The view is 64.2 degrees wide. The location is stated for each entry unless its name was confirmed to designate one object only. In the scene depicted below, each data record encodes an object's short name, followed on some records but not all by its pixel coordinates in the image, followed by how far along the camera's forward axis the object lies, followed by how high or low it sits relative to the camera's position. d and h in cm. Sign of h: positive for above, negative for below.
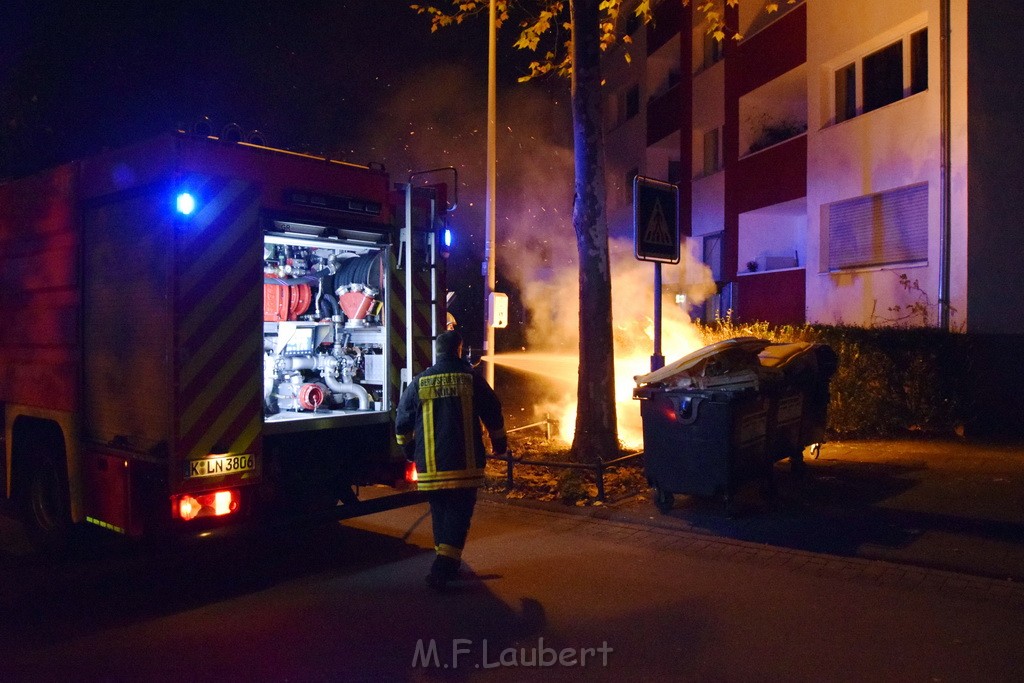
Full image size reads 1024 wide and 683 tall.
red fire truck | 489 -1
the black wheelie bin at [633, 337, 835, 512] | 684 -81
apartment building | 1255 +311
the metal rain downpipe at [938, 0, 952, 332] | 1262 +227
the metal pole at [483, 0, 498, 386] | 1064 +191
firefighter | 529 -75
